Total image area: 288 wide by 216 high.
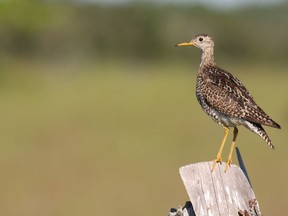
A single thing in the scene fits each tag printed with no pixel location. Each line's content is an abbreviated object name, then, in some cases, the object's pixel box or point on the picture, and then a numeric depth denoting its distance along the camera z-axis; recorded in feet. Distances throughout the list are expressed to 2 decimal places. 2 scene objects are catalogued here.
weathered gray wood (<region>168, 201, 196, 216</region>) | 43.75
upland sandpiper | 56.08
